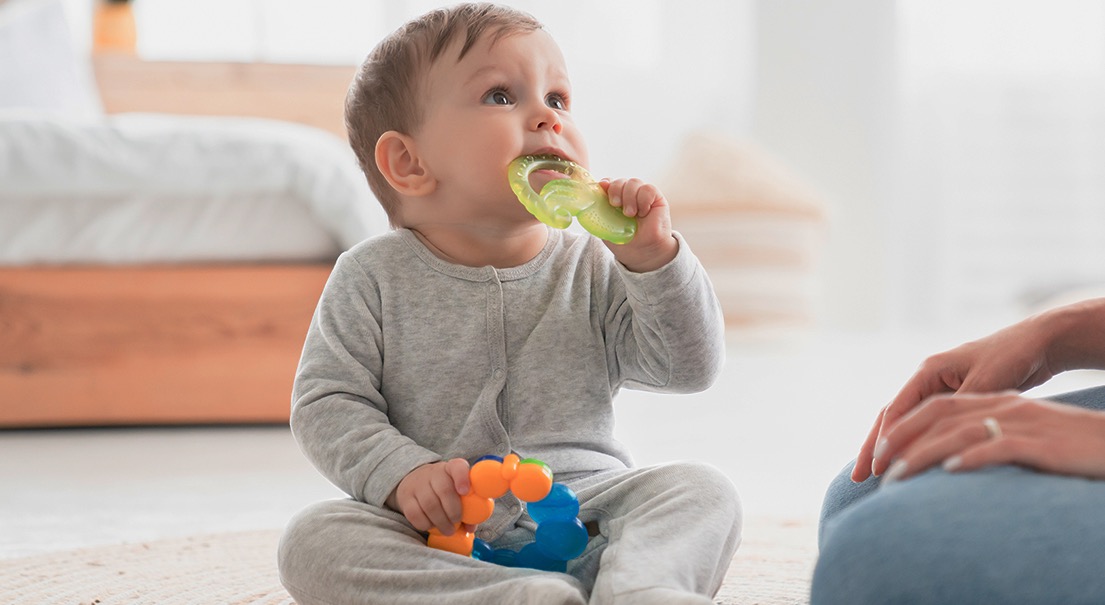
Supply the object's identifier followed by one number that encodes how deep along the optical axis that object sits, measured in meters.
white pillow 2.80
